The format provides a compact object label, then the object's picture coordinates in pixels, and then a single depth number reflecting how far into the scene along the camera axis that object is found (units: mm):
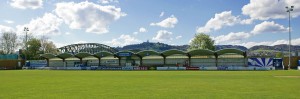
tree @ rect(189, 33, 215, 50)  105536
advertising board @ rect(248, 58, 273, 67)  57238
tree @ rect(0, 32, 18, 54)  92739
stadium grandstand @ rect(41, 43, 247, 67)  61664
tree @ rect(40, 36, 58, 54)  105581
